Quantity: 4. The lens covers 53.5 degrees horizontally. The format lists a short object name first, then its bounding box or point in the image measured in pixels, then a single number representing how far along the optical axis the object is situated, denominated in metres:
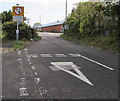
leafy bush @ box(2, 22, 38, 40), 15.48
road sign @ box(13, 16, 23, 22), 12.75
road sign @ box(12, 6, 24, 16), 12.81
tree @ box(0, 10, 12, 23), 19.97
